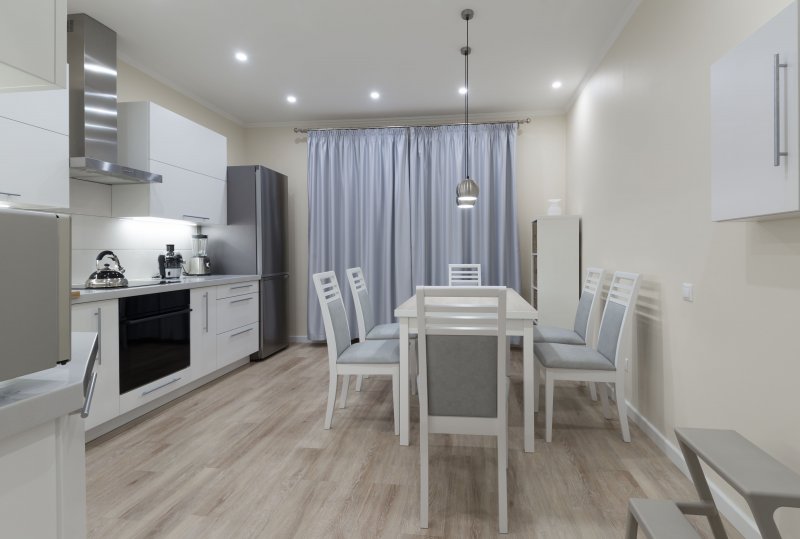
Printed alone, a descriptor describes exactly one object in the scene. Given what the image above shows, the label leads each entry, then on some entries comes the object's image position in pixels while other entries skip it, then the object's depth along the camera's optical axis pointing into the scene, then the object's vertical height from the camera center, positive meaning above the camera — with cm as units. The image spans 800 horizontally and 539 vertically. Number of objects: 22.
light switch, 229 -13
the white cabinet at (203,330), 371 -55
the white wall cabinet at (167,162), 355 +96
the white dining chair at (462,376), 188 -49
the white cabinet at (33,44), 94 +52
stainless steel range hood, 309 +126
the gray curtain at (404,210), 521 +74
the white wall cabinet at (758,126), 128 +47
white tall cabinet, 448 +0
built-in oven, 296 -51
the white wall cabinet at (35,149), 244 +73
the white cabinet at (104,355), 264 -56
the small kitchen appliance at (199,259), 451 +10
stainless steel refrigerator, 476 +39
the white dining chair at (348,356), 287 -59
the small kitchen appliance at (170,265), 396 +4
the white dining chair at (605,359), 268 -59
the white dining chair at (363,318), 358 -43
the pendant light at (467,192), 347 +62
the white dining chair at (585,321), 330 -43
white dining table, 259 -47
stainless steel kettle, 305 -6
